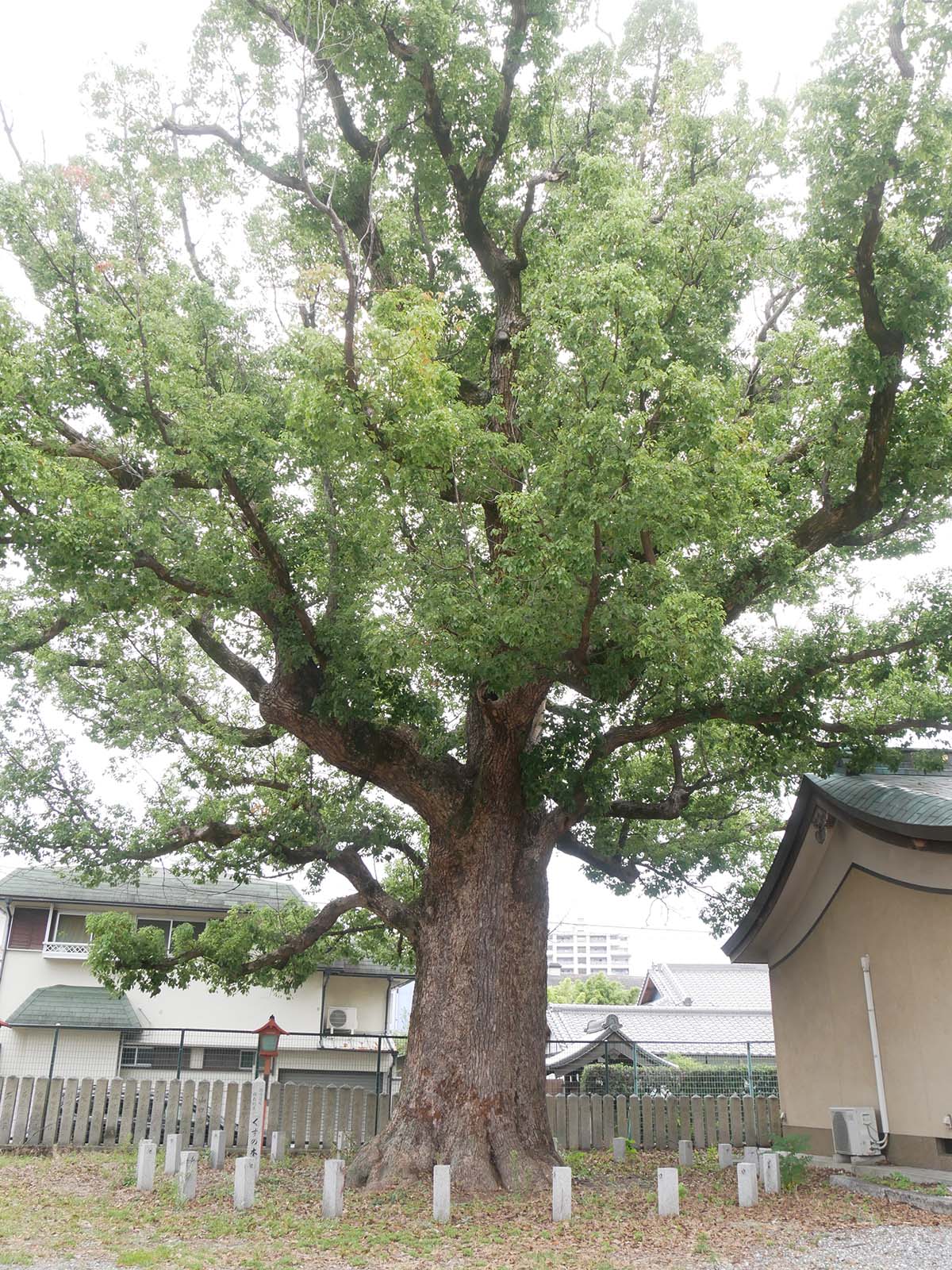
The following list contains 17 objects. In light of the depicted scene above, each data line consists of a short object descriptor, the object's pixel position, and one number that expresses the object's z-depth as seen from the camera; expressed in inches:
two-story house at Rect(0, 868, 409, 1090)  852.6
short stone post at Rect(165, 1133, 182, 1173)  411.5
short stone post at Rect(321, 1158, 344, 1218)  320.5
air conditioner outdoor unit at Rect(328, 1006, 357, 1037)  954.1
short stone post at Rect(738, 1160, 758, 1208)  335.9
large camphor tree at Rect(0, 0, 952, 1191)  330.6
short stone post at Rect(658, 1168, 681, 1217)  320.8
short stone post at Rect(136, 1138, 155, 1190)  377.4
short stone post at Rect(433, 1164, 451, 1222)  312.3
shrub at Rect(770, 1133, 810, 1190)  386.9
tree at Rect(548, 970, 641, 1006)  1851.6
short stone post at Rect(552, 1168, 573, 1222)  312.5
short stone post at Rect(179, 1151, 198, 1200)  343.9
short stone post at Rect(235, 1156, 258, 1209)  330.6
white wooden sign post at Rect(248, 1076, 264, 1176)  360.8
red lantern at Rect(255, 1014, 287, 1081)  522.3
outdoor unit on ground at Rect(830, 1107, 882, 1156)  398.3
